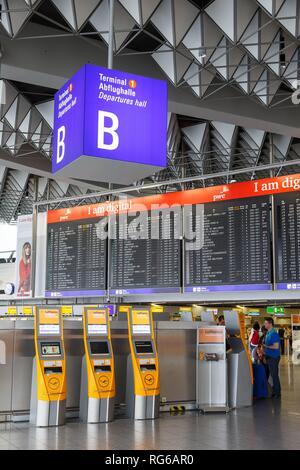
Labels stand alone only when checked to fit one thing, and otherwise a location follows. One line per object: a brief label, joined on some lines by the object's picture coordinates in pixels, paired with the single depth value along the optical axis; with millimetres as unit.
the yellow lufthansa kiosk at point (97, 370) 9078
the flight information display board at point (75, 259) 14180
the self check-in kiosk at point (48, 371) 8680
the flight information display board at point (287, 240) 11422
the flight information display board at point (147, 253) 13055
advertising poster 15484
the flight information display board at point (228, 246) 11844
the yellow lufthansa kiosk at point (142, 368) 9469
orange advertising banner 11823
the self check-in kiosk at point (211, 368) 10484
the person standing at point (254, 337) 14498
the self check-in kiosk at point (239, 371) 10953
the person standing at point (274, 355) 12492
